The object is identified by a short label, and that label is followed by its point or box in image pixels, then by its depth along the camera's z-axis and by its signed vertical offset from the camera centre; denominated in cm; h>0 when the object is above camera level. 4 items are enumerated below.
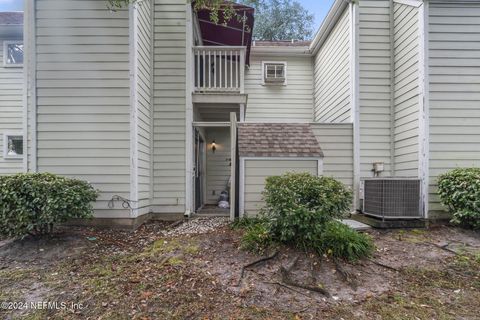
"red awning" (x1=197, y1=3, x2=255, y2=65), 789 +364
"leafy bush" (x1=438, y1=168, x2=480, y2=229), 512 -56
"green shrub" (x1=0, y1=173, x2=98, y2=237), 446 -64
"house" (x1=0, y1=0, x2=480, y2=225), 578 +118
